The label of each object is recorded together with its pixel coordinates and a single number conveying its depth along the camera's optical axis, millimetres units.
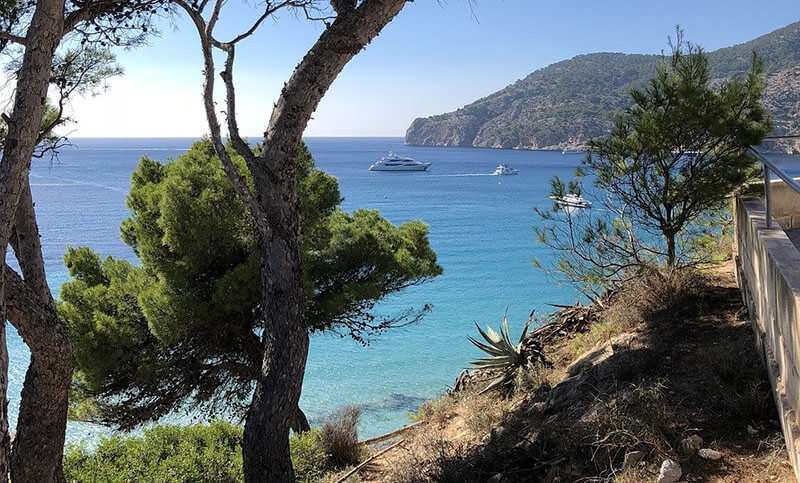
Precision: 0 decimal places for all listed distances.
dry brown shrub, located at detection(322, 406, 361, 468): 7762
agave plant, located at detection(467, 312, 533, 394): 7918
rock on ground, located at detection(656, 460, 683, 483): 3688
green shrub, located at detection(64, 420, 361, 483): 6441
